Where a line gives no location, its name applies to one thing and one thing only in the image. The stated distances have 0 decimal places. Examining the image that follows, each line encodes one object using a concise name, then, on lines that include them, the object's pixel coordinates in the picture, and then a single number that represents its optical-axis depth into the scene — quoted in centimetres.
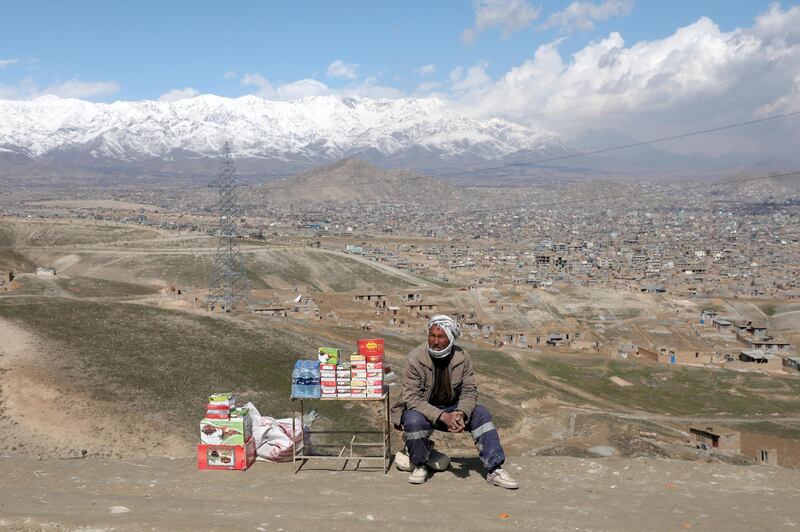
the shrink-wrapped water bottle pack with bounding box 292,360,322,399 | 1065
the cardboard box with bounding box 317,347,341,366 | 1066
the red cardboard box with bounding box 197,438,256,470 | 1043
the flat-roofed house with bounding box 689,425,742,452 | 2855
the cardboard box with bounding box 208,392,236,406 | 1066
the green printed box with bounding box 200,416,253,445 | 1044
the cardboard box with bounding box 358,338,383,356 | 1055
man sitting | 945
